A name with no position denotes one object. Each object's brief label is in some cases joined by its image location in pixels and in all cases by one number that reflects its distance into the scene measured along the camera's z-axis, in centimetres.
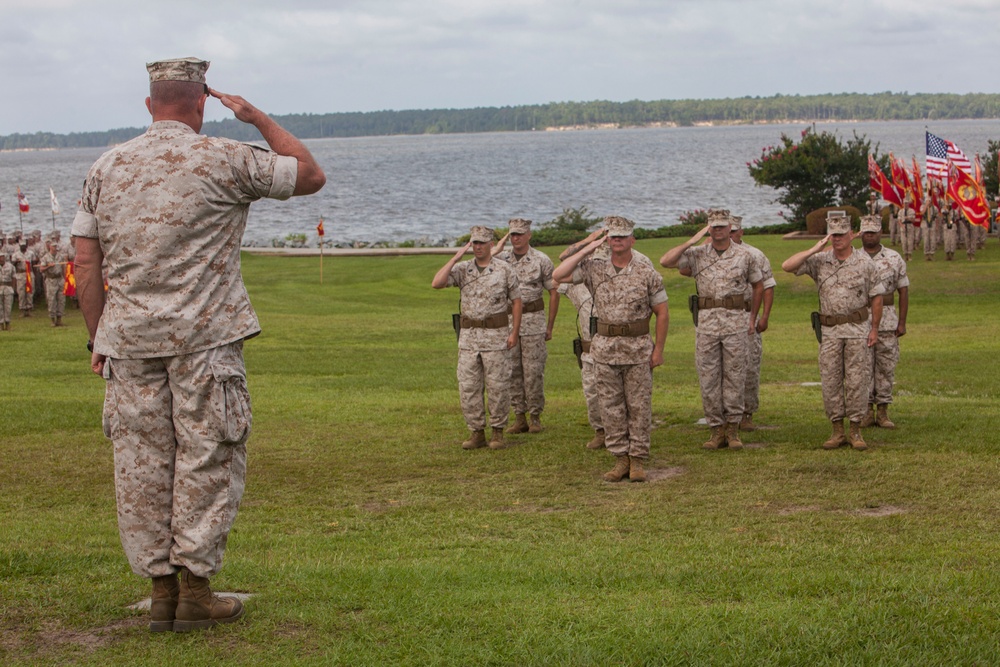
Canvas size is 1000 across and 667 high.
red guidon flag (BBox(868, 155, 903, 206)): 3766
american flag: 3260
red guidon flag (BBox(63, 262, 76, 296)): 2697
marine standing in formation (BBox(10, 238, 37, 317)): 2747
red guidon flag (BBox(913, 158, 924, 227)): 3588
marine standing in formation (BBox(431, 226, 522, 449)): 1230
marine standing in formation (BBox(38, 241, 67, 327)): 2617
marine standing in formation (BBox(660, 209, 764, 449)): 1191
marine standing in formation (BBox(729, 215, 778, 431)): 1216
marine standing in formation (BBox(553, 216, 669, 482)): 1025
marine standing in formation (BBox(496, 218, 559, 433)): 1345
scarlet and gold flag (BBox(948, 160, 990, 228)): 3100
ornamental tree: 4722
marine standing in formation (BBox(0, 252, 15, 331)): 2562
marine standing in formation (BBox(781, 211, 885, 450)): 1167
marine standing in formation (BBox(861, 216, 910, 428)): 1286
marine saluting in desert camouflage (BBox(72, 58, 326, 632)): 543
